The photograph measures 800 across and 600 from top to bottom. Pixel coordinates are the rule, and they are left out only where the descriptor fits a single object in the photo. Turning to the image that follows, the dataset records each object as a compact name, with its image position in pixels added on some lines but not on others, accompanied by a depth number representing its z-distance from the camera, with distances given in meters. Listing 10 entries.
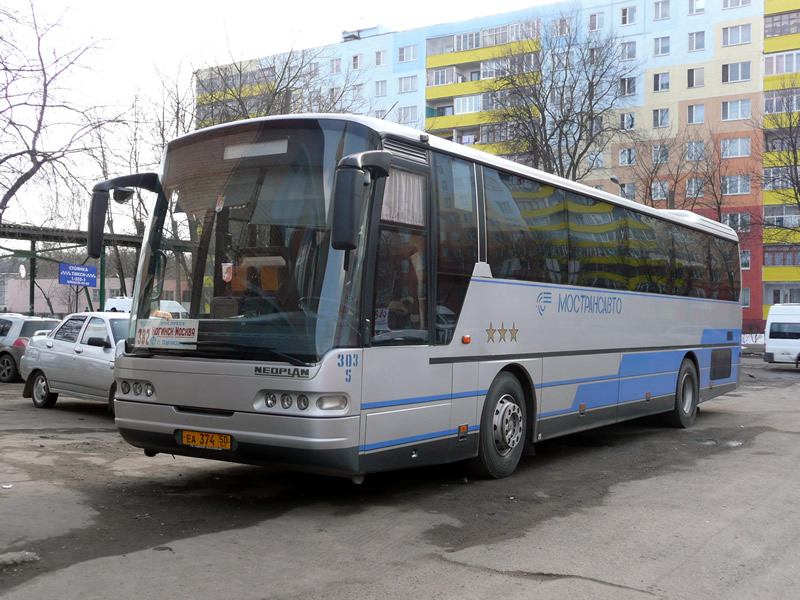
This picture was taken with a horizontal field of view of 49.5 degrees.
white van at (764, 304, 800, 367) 30.89
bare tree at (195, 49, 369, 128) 27.77
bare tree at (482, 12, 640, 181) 39.69
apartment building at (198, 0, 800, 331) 57.25
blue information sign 30.20
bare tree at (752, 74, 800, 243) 42.31
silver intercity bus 6.73
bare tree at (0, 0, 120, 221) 15.95
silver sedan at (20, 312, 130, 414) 13.34
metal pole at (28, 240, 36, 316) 29.69
